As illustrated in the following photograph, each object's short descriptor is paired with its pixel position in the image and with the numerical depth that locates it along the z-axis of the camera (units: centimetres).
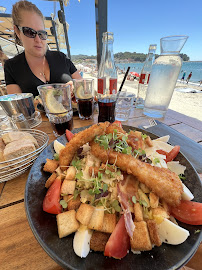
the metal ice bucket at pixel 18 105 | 52
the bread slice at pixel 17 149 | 33
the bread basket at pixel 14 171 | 31
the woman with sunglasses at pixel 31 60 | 80
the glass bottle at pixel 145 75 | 67
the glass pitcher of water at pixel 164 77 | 52
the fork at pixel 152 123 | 53
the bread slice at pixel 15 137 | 37
